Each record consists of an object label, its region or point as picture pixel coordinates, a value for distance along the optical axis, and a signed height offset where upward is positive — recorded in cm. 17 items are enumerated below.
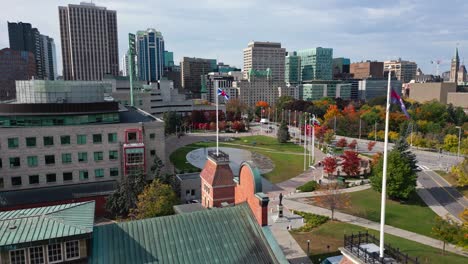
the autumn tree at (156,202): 3544 -1112
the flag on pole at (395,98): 1912 -13
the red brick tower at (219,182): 3381 -851
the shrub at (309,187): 5591 -1492
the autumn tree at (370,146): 8501 -1245
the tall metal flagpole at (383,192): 1600 -484
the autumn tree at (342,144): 8679 -1217
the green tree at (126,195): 4153 -1209
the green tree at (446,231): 3331 -1318
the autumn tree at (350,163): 6312 -1233
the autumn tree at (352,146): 8125 -1186
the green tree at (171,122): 11269 -860
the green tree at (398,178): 4900 -1188
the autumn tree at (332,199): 4372 -1365
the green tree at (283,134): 10109 -1125
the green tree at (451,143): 8219 -1136
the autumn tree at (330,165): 6141 -1235
